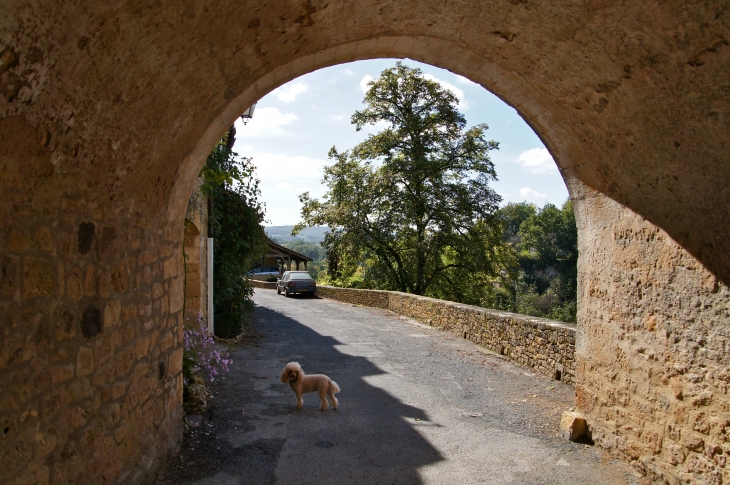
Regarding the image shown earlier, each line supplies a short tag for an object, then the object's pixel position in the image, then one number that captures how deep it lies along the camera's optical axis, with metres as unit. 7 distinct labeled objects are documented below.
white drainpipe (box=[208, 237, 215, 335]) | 9.30
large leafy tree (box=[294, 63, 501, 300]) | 22.55
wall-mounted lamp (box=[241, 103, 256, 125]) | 8.74
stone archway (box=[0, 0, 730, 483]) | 2.14
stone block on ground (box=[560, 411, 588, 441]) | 4.77
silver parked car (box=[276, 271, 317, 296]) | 24.50
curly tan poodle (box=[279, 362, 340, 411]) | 5.63
